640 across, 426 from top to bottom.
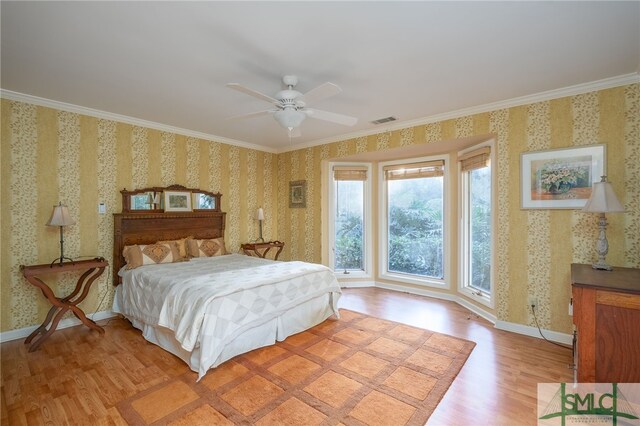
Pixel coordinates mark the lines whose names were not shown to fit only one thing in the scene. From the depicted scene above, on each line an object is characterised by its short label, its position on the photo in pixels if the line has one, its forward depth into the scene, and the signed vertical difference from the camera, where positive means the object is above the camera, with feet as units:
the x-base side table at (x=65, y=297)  9.17 -2.63
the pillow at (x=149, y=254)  11.39 -1.68
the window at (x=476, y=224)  12.12 -0.60
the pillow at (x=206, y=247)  13.53 -1.68
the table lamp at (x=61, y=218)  9.69 -0.12
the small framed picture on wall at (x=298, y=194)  16.99 +1.14
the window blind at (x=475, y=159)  11.89 +2.30
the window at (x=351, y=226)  16.79 -0.83
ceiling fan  7.37 +2.91
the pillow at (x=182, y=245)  12.97 -1.49
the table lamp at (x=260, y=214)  16.61 -0.07
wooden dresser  6.19 -2.69
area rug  6.16 -4.38
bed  7.76 -2.70
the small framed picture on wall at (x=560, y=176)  9.12 +1.16
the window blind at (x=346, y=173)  16.61 +2.27
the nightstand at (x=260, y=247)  16.06 -2.00
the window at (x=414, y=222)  14.93 -0.59
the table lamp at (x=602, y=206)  7.73 +0.09
